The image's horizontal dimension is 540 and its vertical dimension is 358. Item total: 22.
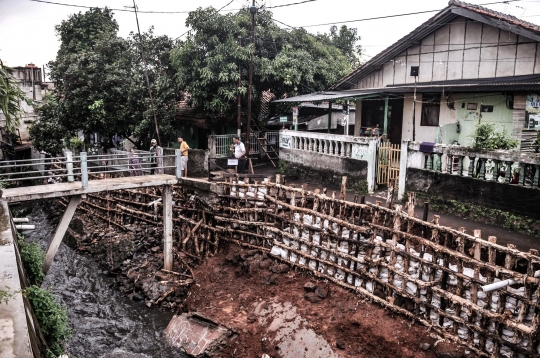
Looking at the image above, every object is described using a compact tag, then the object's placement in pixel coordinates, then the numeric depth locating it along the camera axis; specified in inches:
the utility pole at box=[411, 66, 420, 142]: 581.3
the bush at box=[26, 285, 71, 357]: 273.3
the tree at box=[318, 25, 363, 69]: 1383.2
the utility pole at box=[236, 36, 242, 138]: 691.4
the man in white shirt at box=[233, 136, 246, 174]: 617.0
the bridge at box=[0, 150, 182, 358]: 180.1
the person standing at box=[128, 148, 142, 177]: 624.1
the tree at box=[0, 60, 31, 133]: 373.7
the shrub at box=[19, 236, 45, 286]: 358.3
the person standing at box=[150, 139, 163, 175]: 615.0
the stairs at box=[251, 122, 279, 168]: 832.3
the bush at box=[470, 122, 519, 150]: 416.2
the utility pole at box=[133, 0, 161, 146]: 685.4
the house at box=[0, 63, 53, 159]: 1147.1
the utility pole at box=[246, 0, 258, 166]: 638.8
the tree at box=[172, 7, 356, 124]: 703.1
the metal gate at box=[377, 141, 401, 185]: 533.6
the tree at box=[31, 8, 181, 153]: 746.8
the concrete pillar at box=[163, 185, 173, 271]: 499.8
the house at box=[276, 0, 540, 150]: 503.5
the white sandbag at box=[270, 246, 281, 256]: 438.6
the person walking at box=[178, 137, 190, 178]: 632.4
